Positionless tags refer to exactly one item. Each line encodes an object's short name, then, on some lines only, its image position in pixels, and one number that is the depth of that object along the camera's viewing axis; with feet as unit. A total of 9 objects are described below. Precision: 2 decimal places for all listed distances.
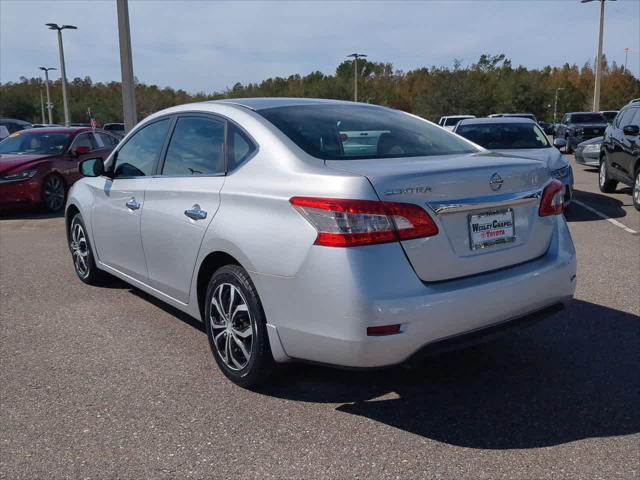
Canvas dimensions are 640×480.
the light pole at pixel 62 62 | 117.57
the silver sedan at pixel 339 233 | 9.90
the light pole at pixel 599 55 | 111.45
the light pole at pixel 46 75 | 198.37
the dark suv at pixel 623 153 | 34.12
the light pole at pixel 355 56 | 172.78
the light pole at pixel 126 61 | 39.29
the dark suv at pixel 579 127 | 81.20
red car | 37.27
